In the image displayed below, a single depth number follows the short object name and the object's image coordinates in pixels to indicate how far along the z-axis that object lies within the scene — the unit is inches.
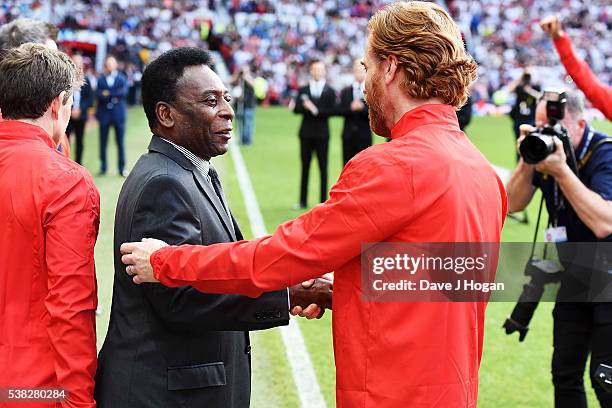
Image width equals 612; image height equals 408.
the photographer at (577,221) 166.1
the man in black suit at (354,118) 563.2
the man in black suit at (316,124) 548.4
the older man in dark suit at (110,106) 657.6
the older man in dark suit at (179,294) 112.0
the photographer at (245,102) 893.2
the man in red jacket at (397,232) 98.7
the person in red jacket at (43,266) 113.9
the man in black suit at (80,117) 640.4
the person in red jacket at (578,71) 206.5
